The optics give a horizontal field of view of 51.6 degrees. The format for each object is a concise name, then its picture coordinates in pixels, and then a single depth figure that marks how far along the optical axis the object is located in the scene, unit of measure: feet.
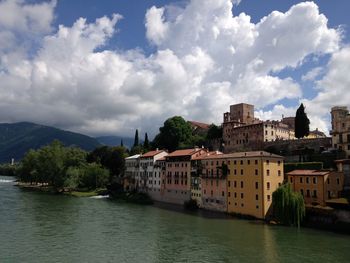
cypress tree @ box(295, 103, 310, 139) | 284.41
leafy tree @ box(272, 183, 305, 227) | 169.37
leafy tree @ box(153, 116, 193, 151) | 362.12
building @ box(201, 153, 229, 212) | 213.46
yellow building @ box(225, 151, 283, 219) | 188.14
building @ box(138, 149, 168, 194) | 287.89
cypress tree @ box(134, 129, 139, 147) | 449.39
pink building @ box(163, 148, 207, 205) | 249.34
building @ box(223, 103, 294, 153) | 302.64
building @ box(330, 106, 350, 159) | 222.05
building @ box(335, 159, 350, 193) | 184.96
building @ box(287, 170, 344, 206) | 180.04
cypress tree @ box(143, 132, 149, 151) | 396.67
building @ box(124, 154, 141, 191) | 319.04
